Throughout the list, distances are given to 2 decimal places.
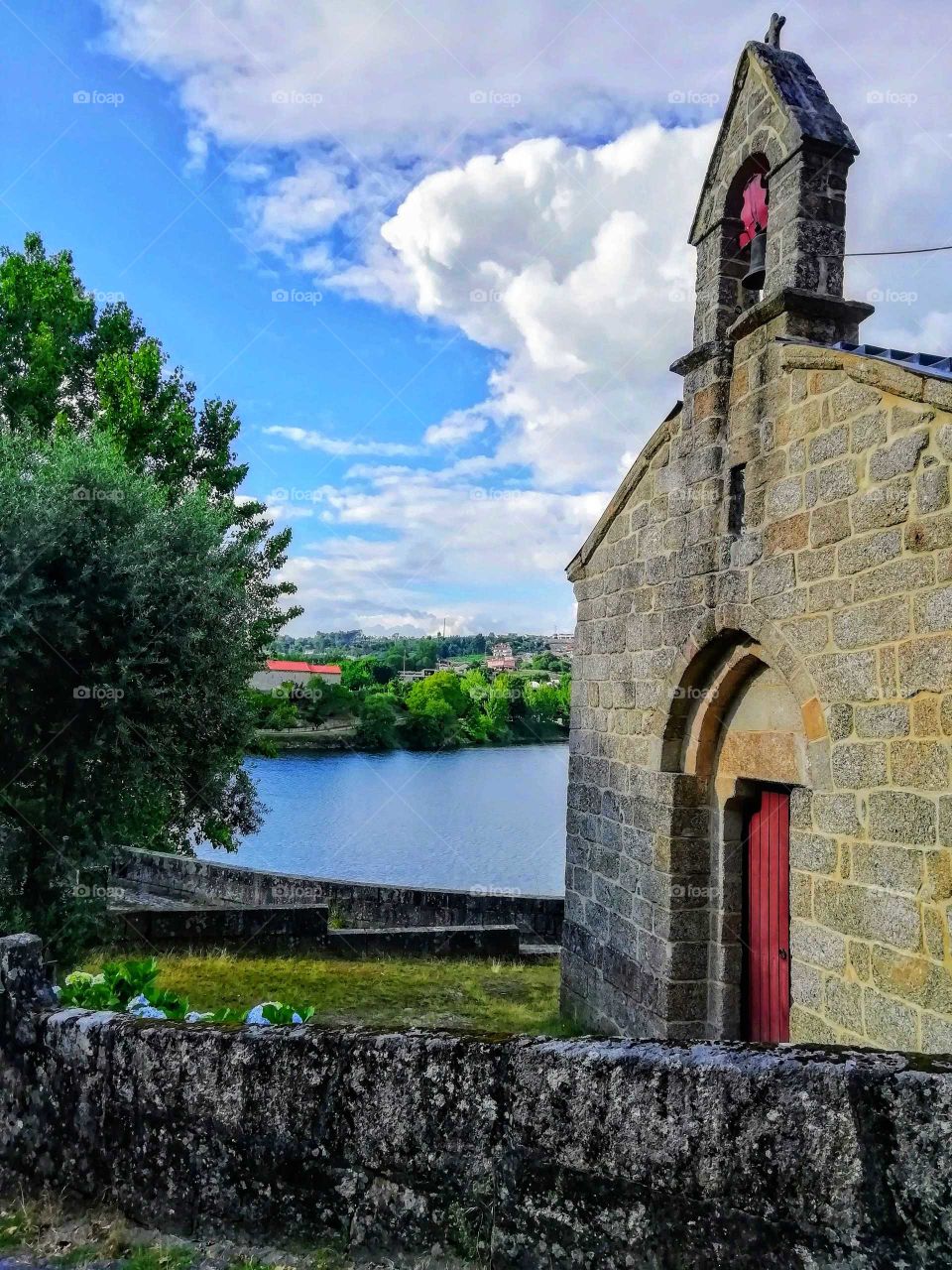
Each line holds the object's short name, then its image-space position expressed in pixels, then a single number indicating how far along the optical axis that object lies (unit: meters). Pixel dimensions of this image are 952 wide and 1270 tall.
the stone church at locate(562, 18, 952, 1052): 4.08
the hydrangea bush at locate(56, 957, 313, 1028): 4.46
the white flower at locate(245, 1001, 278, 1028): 4.38
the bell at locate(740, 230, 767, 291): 5.82
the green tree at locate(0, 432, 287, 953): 6.90
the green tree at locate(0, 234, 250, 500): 15.66
